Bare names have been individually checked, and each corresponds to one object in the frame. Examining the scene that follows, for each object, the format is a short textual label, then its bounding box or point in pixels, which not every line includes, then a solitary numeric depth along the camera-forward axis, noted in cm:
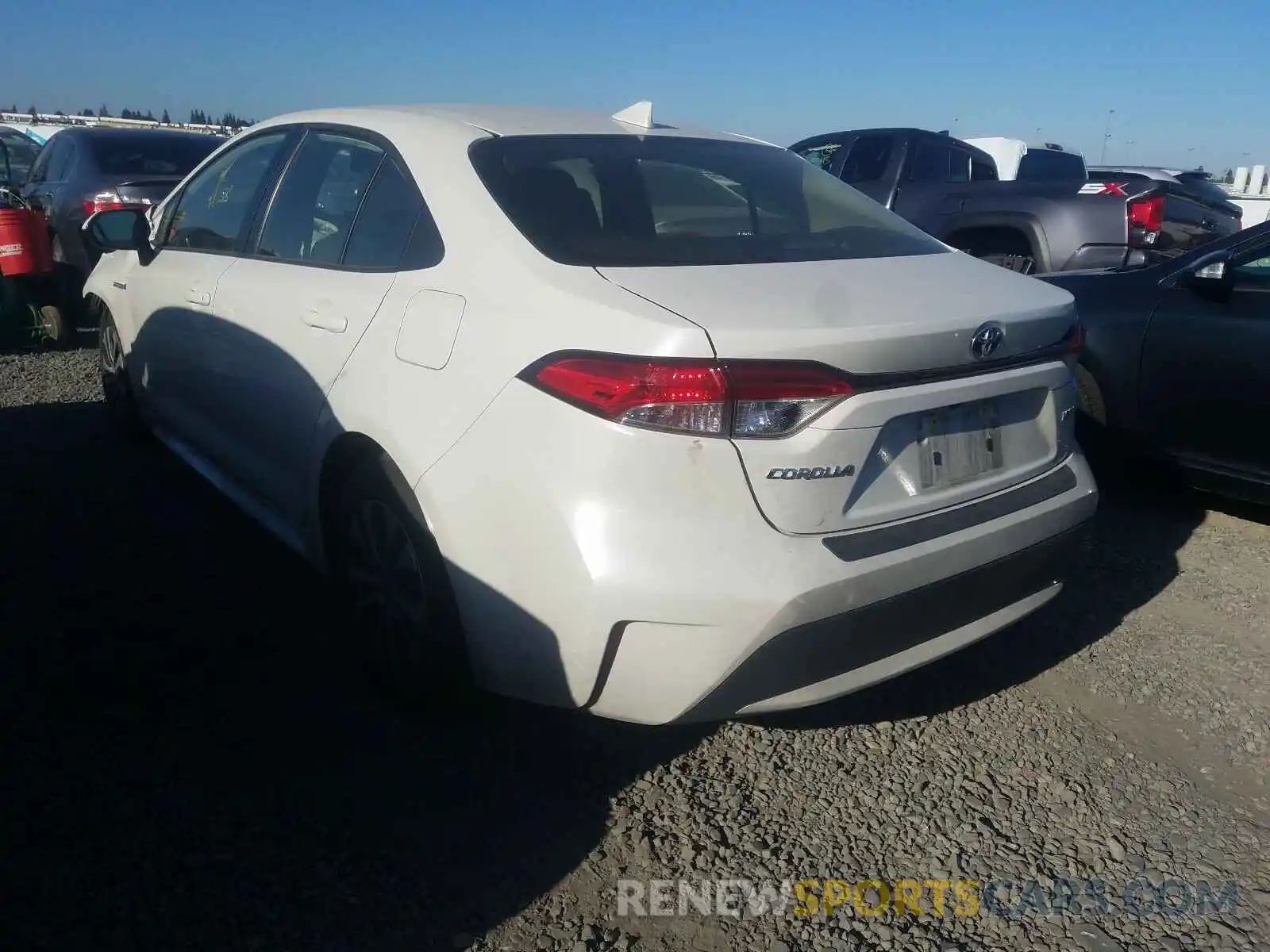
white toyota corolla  221
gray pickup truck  773
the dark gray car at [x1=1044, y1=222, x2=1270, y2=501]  415
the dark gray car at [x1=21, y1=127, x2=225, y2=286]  833
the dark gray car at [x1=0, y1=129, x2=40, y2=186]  1220
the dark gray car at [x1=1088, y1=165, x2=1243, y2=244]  1055
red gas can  745
